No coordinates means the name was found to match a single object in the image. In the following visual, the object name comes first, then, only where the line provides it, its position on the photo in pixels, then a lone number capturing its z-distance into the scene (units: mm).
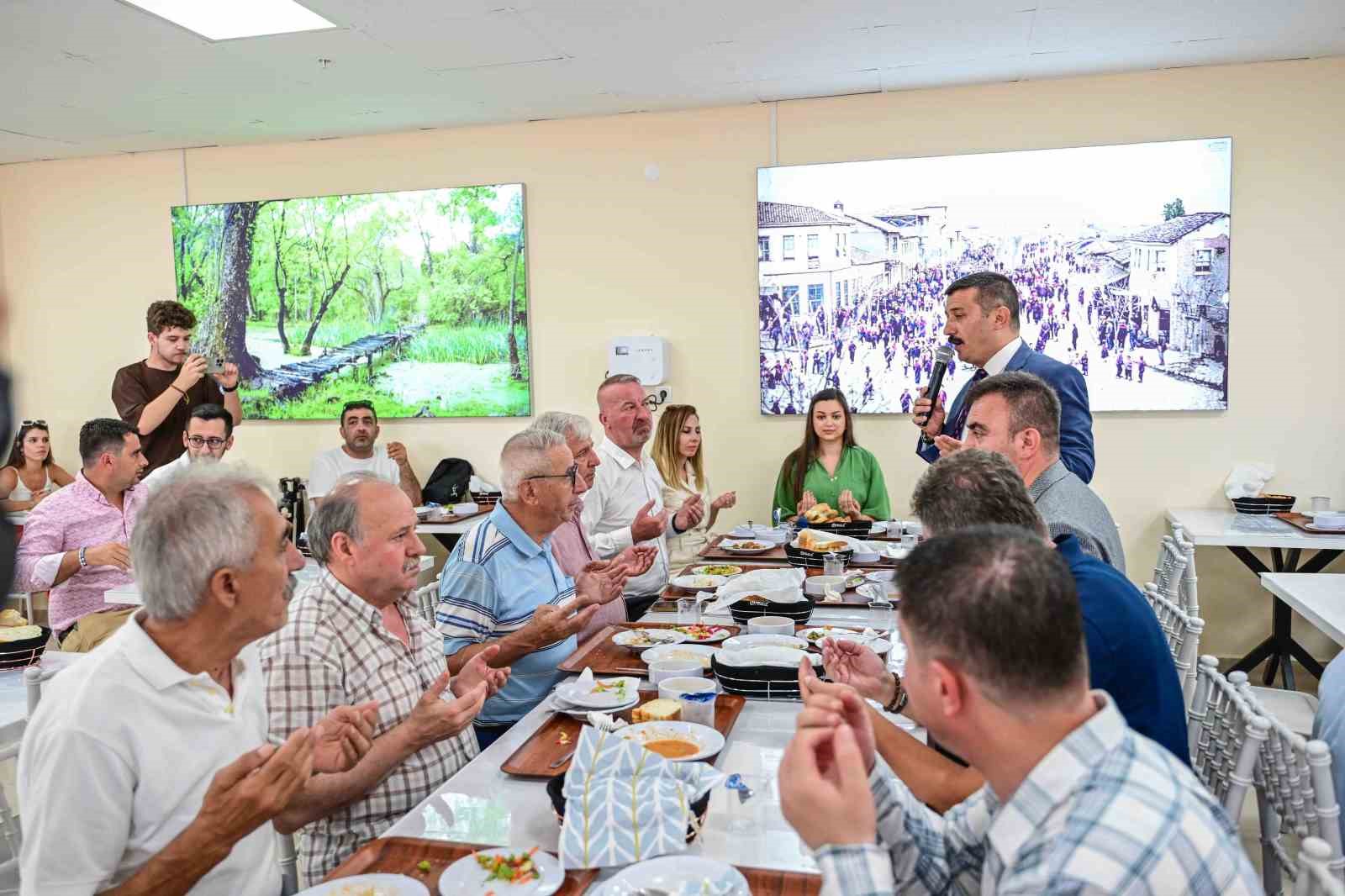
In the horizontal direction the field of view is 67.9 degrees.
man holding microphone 3402
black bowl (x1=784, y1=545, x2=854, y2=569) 3896
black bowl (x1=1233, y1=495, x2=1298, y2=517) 4941
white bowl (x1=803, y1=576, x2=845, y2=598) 3314
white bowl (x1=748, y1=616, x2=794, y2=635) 2746
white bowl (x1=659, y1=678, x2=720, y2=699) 2160
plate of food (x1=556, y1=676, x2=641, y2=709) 2150
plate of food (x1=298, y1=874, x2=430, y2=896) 1428
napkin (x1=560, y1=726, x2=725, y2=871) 1499
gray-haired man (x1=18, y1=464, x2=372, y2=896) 1452
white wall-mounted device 5875
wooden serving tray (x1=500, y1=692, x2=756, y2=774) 1852
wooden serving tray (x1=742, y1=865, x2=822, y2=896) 1434
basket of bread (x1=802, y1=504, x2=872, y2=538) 4656
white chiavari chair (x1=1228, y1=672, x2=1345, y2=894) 1554
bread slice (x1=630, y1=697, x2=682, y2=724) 2049
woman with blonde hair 5129
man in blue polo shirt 2637
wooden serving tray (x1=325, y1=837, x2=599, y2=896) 1485
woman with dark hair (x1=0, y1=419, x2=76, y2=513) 6227
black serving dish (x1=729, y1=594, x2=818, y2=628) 2922
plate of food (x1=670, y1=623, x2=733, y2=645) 2715
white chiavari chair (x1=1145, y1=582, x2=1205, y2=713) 2766
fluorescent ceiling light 4133
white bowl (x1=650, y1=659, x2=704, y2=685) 2291
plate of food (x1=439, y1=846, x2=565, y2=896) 1428
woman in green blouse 5297
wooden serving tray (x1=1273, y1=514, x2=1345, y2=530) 4509
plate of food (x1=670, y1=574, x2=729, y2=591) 3445
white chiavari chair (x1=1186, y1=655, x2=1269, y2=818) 1761
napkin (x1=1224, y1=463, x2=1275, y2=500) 5121
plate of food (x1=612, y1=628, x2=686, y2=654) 2646
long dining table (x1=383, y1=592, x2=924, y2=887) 1565
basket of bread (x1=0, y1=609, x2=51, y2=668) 2793
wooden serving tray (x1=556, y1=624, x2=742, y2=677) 2457
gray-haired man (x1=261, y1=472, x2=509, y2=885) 1907
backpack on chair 6105
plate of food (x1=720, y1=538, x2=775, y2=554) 4207
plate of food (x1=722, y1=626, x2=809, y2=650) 2584
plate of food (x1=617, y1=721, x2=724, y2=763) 1876
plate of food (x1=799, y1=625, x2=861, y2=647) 2668
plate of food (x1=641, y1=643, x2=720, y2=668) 2479
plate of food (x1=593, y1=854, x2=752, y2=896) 1408
